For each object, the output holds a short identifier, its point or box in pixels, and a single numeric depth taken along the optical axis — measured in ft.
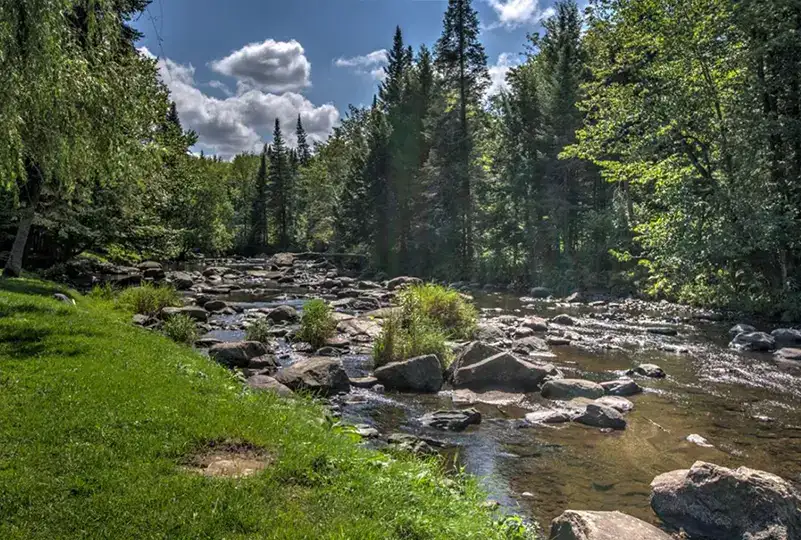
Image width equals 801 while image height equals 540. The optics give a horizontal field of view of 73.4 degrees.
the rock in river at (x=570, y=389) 35.12
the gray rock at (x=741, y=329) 54.94
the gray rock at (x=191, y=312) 58.37
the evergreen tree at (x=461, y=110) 124.36
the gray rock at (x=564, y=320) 66.64
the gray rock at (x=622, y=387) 35.78
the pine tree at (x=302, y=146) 324.80
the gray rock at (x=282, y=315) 64.75
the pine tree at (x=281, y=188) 238.89
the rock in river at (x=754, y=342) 49.03
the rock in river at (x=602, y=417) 29.63
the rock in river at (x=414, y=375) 37.78
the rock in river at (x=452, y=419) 29.73
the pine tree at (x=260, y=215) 248.32
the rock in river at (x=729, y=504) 17.62
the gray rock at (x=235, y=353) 41.01
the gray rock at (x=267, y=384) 30.61
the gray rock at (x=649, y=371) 40.63
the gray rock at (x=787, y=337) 49.50
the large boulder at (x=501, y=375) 37.96
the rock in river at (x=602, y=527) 15.76
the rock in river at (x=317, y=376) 35.40
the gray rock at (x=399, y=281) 105.29
